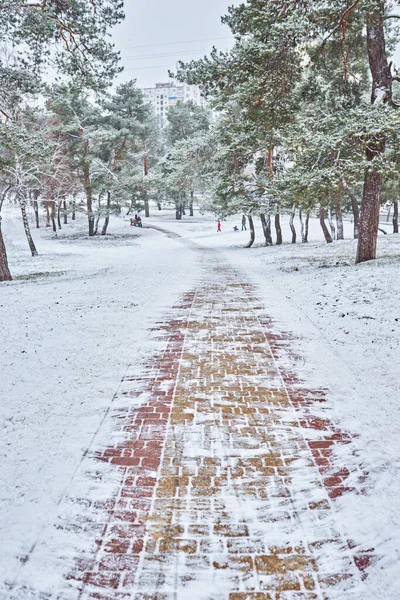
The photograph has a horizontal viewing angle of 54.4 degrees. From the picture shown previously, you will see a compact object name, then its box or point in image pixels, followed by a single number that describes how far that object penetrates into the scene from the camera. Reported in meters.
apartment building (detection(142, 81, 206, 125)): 152.50
